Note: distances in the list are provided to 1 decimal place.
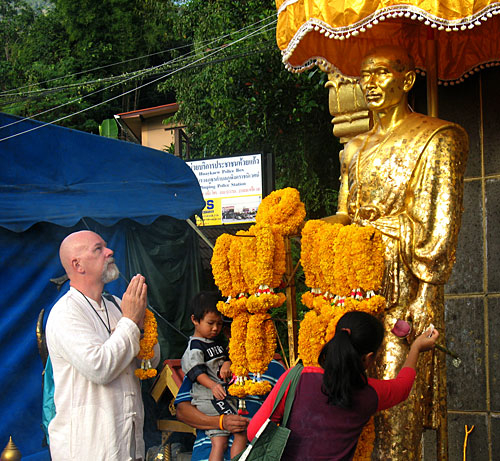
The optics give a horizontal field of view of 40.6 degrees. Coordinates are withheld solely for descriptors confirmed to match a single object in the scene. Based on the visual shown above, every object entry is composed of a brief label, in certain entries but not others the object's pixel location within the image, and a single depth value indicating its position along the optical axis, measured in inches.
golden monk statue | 148.1
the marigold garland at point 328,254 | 141.9
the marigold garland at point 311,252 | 148.4
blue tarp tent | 208.8
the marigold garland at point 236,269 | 152.4
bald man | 136.9
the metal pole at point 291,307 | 162.1
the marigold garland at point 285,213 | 158.7
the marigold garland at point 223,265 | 152.9
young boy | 169.5
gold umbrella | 142.7
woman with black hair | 103.3
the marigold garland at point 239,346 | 150.5
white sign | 417.7
